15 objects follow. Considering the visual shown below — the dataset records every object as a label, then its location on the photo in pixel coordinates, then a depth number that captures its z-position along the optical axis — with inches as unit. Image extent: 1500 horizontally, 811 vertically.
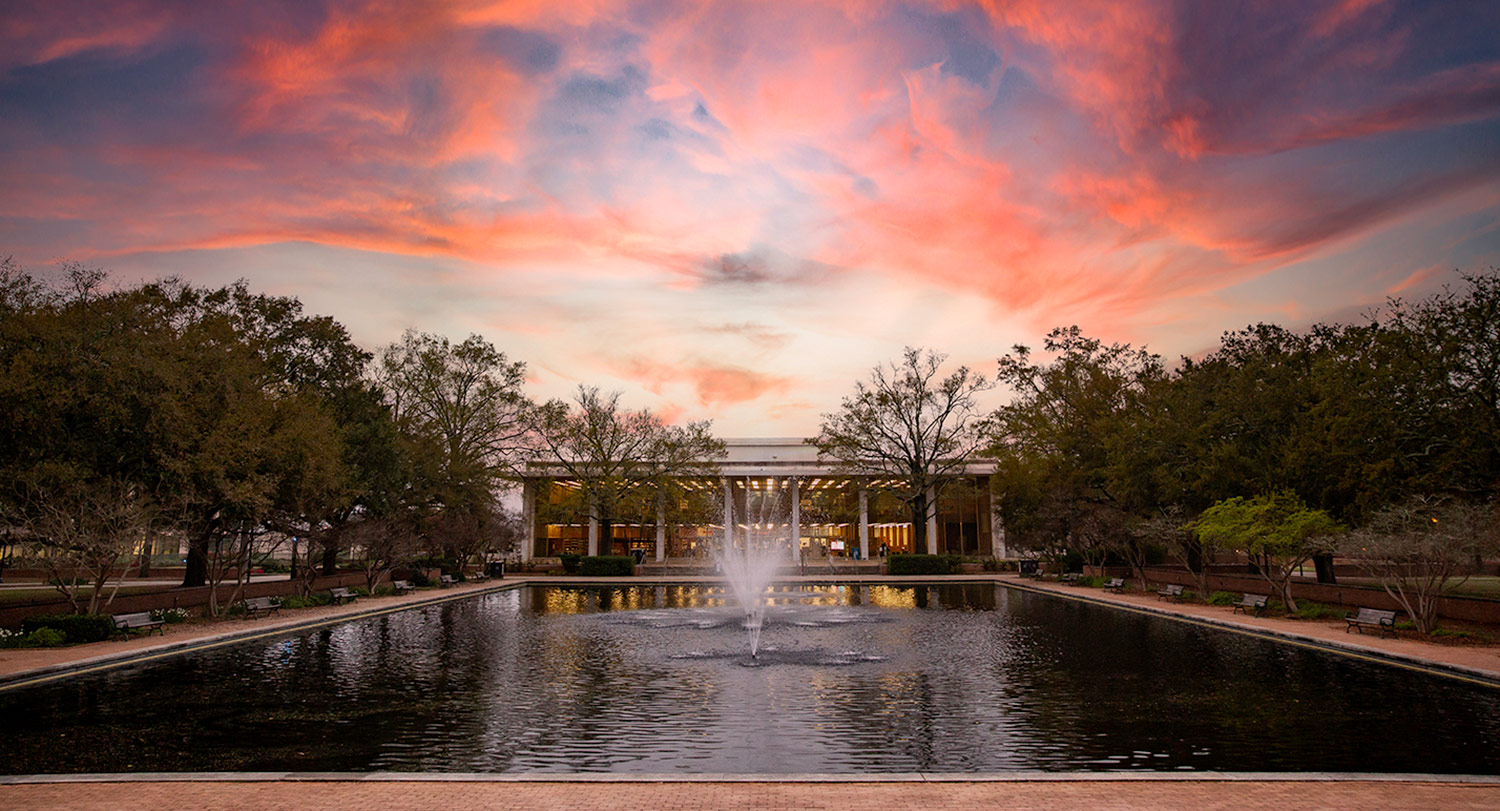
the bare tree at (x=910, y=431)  2127.2
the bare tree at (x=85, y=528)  818.2
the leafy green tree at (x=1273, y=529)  987.3
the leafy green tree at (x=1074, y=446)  1508.4
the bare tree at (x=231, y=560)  1048.8
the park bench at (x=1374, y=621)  813.2
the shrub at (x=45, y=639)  772.0
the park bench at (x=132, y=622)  822.5
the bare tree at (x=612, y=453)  2113.7
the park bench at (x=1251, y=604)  1021.8
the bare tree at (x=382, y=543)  1342.3
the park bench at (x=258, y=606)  1064.8
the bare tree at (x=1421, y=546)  765.3
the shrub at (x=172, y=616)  959.0
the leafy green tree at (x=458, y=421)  1681.8
